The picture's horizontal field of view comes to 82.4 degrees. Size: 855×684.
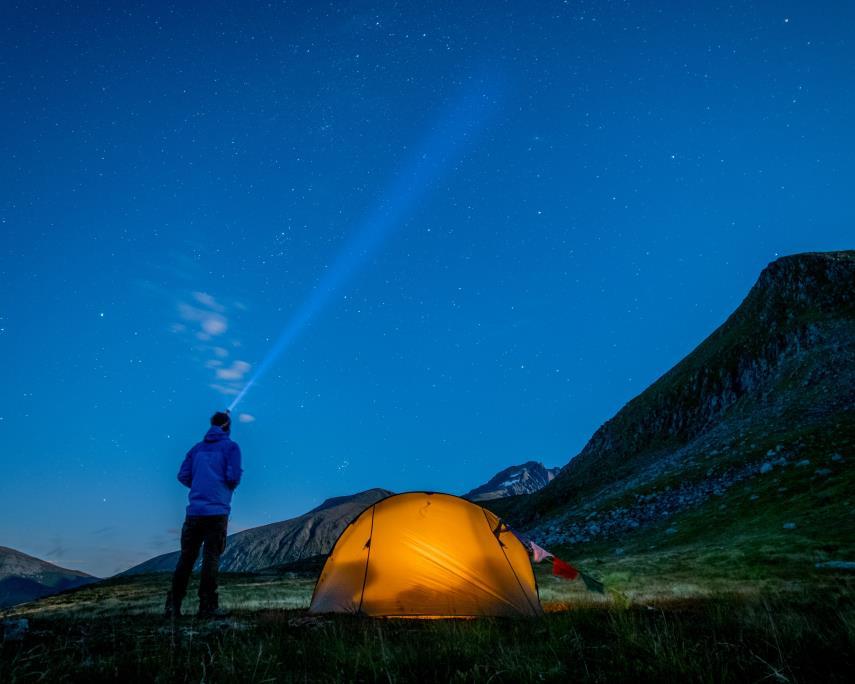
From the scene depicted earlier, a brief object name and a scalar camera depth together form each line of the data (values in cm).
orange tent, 879
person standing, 909
